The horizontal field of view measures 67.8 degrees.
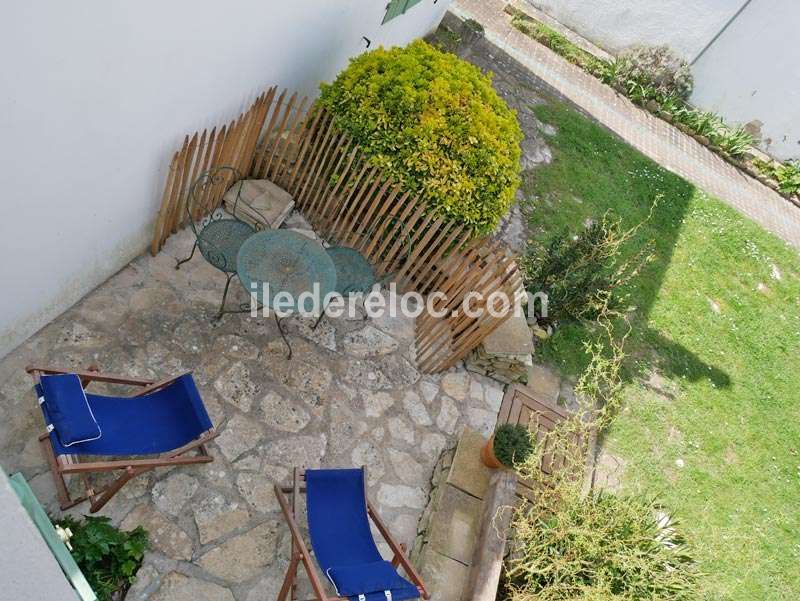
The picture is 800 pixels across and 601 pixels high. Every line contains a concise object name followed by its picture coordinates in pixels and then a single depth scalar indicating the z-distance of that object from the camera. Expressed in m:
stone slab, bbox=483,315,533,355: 5.69
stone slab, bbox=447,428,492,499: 4.85
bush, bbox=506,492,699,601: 3.93
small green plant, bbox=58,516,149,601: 3.44
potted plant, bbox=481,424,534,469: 4.66
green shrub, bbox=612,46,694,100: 12.52
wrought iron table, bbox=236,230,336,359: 4.78
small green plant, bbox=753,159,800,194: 12.35
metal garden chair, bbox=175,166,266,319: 4.90
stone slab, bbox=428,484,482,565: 4.47
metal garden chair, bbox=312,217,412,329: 5.39
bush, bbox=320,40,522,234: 5.48
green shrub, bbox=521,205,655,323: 6.29
